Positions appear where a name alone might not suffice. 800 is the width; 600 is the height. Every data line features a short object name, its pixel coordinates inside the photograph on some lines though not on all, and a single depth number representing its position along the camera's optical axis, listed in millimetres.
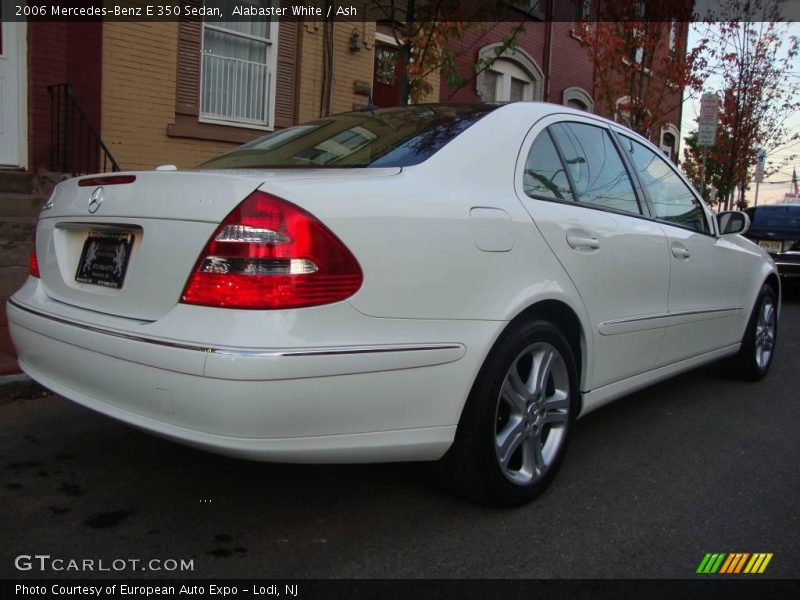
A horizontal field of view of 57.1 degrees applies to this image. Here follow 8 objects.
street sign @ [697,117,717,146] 11914
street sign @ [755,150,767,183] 18156
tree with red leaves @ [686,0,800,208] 15188
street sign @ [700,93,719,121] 11883
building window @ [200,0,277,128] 8742
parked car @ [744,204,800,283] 11195
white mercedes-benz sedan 2301
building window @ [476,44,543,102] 14077
